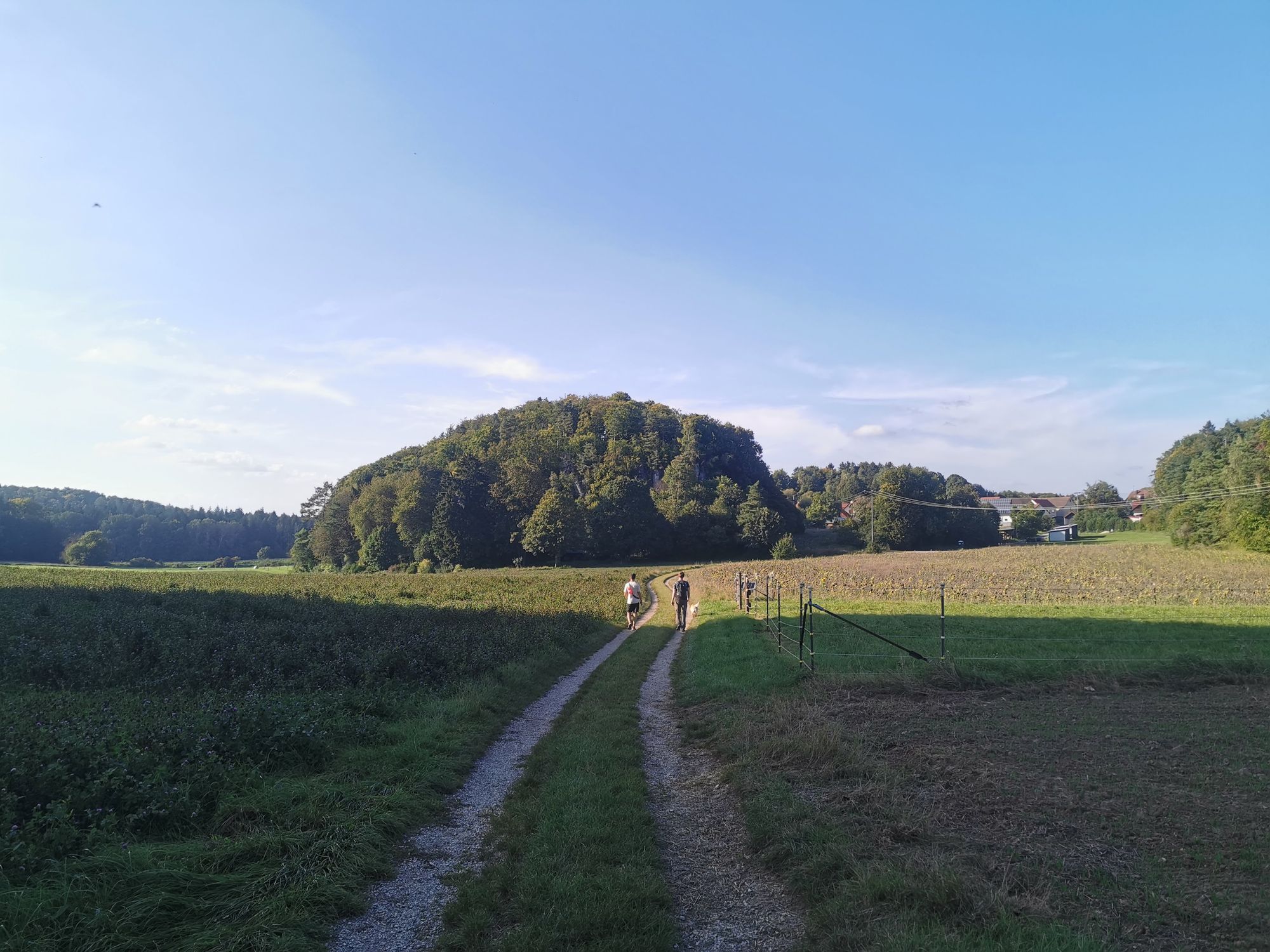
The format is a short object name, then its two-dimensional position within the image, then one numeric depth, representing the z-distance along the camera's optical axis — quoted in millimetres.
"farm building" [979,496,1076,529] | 151012
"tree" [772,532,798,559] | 82688
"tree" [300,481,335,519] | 100375
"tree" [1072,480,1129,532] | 138625
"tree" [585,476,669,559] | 80562
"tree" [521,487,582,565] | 76500
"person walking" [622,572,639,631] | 24328
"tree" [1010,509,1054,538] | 123125
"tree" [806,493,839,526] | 118938
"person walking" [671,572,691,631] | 24469
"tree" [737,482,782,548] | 86000
